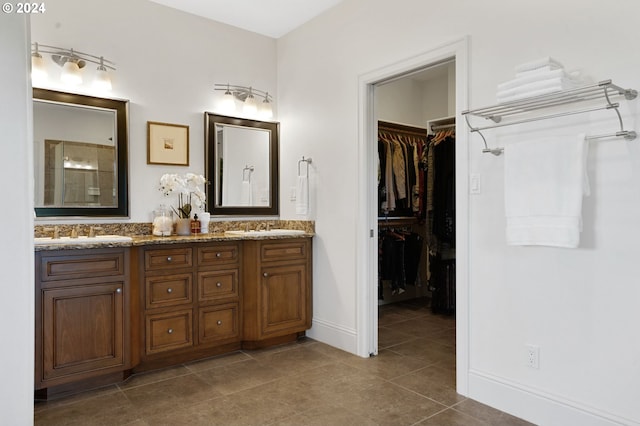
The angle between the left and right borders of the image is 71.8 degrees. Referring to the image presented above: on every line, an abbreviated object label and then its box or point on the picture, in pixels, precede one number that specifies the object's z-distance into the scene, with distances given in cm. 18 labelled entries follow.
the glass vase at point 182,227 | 345
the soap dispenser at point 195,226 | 358
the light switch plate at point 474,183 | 254
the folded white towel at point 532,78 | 201
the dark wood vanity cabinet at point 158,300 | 259
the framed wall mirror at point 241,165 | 384
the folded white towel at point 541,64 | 206
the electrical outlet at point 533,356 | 229
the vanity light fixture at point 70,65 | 304
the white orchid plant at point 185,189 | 342
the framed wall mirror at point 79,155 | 309
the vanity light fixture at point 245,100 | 391
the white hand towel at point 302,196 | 376
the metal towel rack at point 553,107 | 193
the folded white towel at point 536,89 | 202
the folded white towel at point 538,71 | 206
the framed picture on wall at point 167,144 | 353
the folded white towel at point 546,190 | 203
